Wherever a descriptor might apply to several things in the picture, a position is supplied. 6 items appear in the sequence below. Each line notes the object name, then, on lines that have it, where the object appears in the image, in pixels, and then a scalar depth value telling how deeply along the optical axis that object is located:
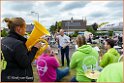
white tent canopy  7.61
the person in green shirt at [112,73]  0.46
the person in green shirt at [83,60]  1.52
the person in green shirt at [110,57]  1.62
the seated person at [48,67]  1.90
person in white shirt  3.00
